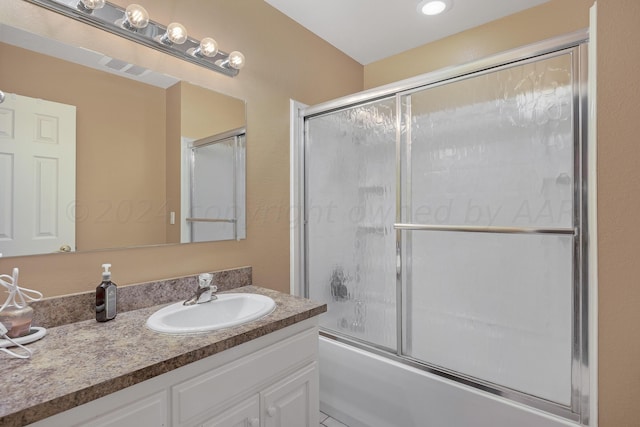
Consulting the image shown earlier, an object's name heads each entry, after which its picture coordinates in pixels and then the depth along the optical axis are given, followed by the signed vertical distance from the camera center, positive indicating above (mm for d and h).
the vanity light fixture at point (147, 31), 1162 +771
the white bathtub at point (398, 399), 1394 -945
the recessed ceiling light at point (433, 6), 1854 +1267
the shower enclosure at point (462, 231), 1330 -90
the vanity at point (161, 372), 703 -421
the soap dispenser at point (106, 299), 1127 -315
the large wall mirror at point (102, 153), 1048 +248
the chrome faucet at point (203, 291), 1361 -348
